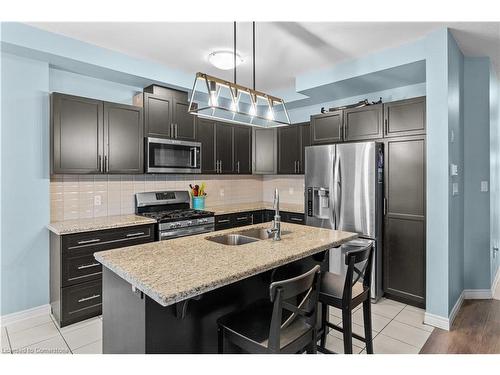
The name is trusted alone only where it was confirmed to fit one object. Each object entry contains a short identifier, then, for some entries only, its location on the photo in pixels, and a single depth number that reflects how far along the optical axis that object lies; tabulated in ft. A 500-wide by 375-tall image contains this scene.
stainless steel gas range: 11.18
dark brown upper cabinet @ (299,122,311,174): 14.37
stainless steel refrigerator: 10.71
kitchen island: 4.69
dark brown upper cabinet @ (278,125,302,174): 14.84
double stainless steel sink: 7.86
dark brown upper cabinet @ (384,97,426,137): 10.18
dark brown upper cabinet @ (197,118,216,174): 13.58
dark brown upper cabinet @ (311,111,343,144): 12.26
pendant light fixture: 6.61
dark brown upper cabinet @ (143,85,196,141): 11.85
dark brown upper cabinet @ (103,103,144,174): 10.80
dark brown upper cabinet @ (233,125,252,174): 15.26
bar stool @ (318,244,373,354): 6.23
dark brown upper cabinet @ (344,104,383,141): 11.18
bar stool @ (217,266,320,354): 4.49
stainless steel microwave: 11.77
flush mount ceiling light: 10.26
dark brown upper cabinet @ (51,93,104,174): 9.71
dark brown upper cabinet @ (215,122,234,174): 14.37
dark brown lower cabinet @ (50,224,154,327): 9.10
